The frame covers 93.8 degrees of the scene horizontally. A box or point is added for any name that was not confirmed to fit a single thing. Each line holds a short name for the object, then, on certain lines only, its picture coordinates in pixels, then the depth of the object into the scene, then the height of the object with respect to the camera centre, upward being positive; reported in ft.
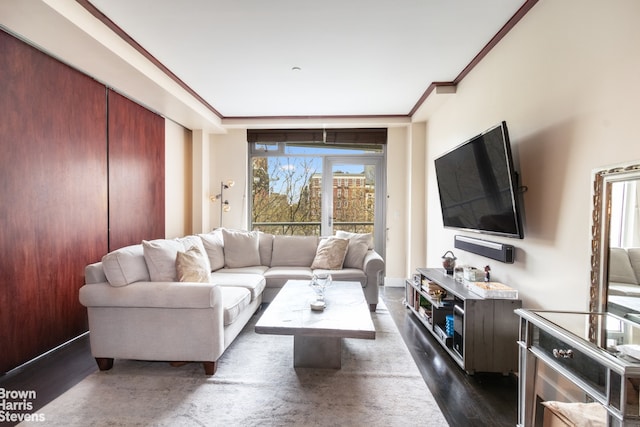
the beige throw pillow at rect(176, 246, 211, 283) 7.89 -1.69
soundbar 7.15 -1.09
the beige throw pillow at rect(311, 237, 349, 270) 11.98 -1.97
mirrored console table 2.95 -1.80
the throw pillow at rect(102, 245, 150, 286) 7.01 -1.52
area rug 5.51 -3.92
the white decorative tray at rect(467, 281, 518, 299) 6.81 -1.91
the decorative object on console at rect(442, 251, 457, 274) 9.57 -1.82
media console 6.81 -2.90
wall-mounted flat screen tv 6.49 +0.58
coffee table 6.10 -2.51
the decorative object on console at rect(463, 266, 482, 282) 7.86 -1.77
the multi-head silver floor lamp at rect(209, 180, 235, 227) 15.51 +0.42
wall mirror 4.11 -0.50
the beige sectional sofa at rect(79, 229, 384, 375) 6.89 -2.46
